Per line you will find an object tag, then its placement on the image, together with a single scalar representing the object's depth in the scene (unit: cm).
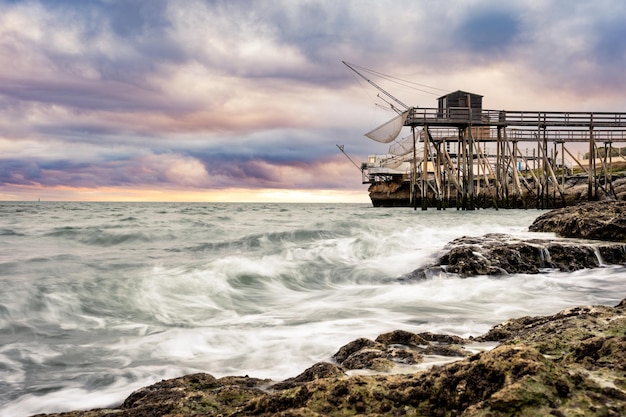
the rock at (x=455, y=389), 203
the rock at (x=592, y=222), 1027
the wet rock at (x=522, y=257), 843
